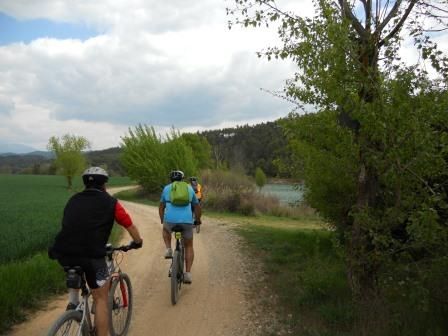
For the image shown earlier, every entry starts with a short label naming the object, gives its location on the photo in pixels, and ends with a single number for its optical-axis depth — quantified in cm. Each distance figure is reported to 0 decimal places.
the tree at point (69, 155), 6025
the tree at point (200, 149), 5544
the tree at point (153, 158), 3741
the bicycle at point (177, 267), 722
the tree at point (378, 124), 509
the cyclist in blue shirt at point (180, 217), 771
